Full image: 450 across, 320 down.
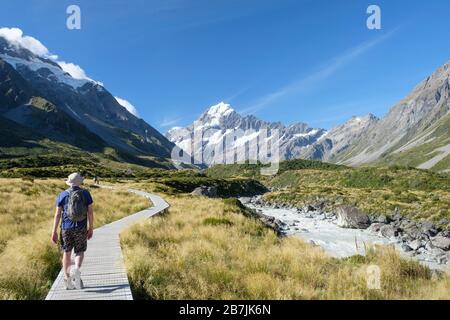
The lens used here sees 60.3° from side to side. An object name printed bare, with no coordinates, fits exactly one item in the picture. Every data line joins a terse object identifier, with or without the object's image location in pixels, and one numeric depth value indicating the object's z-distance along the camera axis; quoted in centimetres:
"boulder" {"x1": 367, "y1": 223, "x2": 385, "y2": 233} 3828
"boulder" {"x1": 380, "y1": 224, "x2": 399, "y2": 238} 3539
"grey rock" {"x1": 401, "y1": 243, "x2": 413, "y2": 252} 2805
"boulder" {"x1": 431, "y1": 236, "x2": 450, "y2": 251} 2922
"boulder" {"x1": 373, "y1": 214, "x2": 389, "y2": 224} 4400
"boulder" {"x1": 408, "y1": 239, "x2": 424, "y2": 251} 2903
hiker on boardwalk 935
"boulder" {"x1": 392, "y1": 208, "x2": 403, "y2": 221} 4573
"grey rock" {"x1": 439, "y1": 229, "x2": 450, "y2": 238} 3427
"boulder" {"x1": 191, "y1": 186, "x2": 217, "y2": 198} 6594
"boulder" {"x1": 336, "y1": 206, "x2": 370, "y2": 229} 4166
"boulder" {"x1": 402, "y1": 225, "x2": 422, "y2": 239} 3406
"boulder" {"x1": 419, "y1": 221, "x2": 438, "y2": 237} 3589
